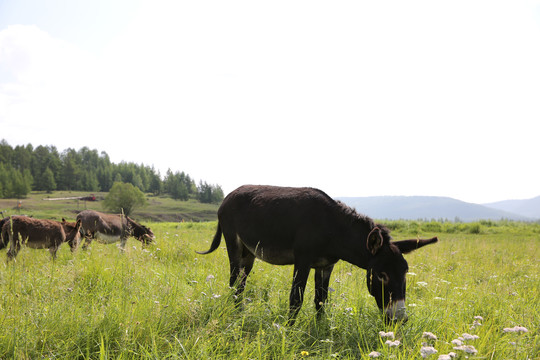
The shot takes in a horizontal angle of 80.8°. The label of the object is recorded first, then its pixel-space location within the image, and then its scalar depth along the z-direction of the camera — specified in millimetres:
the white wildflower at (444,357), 2075
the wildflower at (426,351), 2275
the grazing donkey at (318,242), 3926
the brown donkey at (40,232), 8758
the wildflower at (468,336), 2485
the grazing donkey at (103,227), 12727
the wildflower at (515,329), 2633
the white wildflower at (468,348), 2249
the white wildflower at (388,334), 2701
